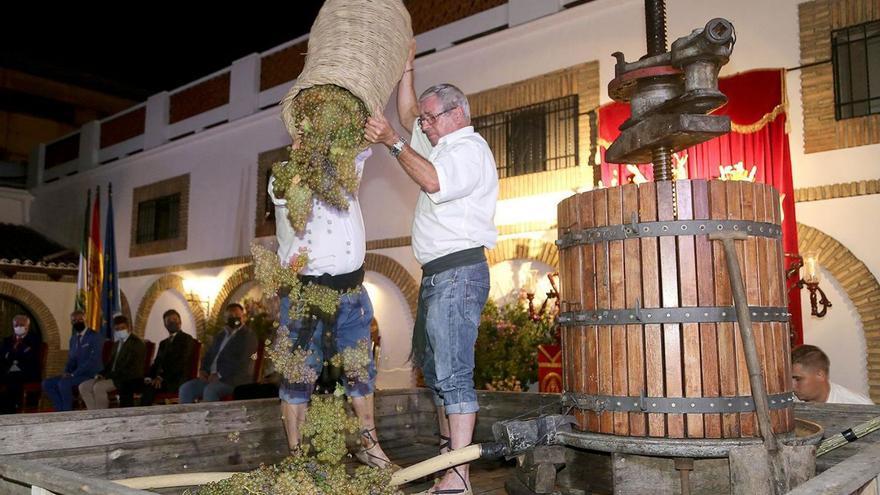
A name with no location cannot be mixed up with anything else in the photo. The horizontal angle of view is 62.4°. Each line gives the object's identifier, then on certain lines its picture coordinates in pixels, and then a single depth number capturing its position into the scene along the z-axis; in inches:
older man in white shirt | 109.8
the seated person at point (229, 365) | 282.4
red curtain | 264.5
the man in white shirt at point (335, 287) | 128.7
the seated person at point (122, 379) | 337.4
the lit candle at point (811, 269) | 253.3
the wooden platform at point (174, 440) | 120.3
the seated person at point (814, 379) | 164.9
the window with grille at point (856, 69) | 260.8
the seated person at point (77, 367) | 361.7
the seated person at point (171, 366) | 329.1
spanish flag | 492.2
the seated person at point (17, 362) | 392.5
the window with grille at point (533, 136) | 333.1
